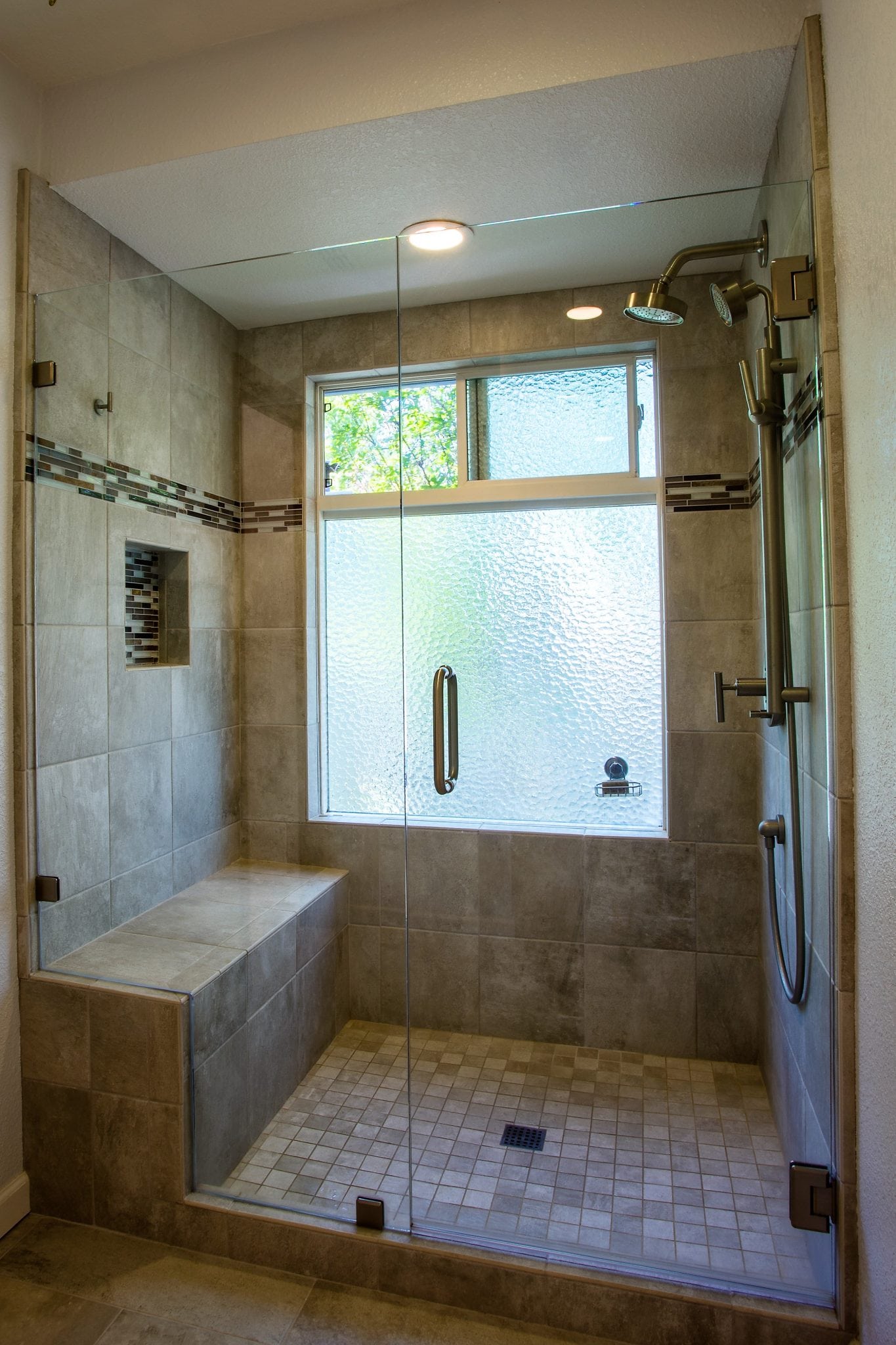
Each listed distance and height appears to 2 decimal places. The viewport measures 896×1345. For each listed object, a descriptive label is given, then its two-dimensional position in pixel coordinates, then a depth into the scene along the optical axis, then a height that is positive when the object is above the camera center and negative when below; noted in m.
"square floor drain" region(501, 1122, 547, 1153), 1.71 -0.99
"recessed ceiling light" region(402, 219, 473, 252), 1.76 +1.05
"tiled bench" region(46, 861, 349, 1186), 1.79 -0.70
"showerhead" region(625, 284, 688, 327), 1.65 +0.82
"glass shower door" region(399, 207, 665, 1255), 1.73 +0.04
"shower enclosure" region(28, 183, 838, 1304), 1.69 -0.14
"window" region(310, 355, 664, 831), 1.73 +0.24
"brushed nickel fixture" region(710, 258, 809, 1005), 1.57 +0.28
